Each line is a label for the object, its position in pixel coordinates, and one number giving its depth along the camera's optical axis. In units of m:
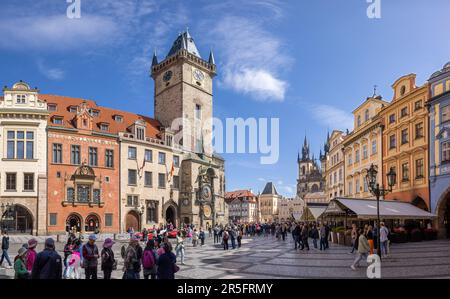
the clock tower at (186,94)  55.41
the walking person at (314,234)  25.15
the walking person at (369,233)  18.77
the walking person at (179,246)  17.91
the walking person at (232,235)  25.69
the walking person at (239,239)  26.75
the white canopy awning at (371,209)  25.61
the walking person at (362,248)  14.59
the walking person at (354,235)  20.63
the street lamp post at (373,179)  17.61
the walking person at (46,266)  7.50
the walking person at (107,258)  10.01
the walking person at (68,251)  13.48
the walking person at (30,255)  9.28
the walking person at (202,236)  29.70
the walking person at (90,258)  10.26
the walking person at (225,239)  24.57
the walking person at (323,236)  23.92
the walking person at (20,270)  8.78
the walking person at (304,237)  24.53
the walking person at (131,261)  9.80
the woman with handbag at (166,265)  8.73
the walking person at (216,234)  32.44
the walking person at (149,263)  9.85
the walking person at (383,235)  18.56
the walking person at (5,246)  16.19
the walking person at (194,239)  28.22
